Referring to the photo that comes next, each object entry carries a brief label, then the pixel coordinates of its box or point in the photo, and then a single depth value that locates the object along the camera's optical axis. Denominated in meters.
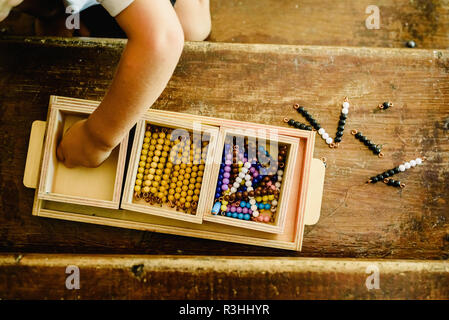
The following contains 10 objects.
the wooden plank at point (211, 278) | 0.55
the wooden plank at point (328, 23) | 0.75
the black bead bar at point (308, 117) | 0.61
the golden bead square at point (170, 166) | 0.56
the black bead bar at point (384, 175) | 0.60
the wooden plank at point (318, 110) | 0.60
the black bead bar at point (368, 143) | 0.61
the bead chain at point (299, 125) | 0.61
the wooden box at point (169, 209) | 0.56
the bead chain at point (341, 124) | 0.61
